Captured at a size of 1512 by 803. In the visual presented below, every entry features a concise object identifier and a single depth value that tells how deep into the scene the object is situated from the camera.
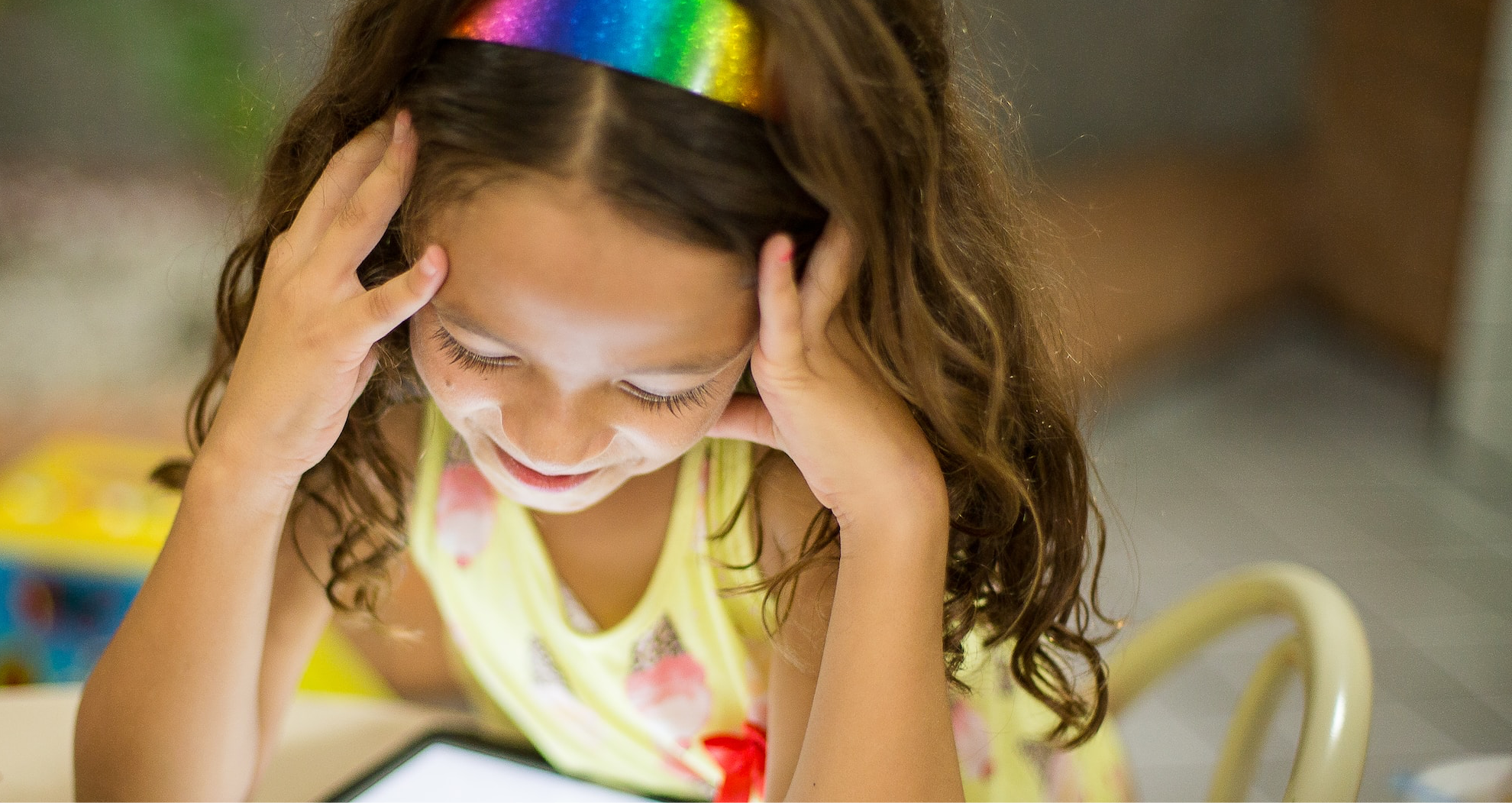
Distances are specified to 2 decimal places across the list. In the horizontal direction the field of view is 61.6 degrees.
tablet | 0.71
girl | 0.62
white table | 0.79
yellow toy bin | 1.72
